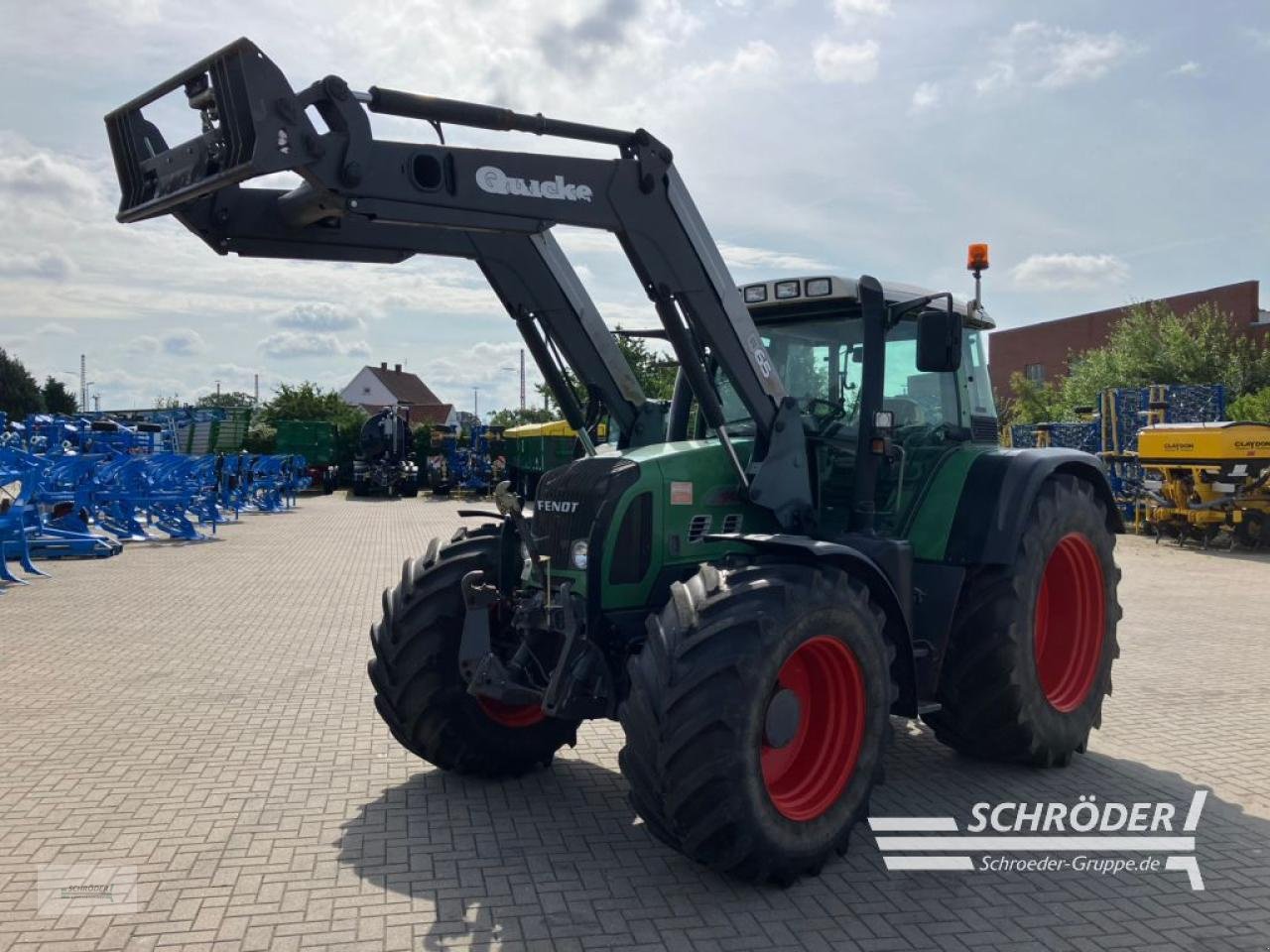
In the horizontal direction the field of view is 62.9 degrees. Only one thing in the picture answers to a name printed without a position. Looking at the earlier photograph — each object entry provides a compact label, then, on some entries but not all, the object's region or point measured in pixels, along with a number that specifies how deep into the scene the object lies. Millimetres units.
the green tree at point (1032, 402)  35047
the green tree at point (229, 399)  72875
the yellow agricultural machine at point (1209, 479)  15320
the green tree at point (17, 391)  53341
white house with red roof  84500
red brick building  34062
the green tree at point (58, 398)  58969
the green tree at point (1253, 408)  21438
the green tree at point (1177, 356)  29297
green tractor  3723
